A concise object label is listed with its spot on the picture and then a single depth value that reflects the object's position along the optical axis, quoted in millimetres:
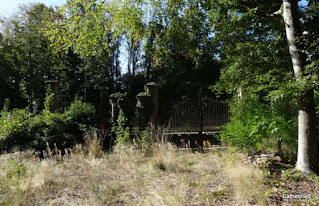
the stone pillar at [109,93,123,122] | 7910
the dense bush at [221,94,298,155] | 4465
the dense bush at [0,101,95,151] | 6238
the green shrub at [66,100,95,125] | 7807
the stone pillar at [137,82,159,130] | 6945
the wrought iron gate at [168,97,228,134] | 8847
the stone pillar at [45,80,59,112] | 9349
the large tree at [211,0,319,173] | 3976
